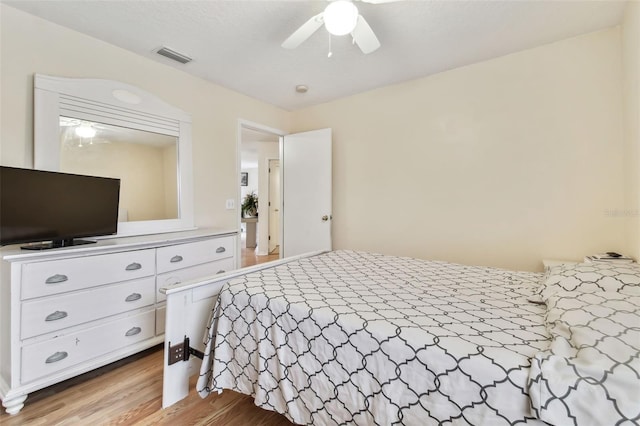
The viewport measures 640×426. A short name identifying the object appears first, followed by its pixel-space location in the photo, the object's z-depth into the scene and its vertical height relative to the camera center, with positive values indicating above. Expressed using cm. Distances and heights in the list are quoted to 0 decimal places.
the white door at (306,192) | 356 +33
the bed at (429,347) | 79 -46
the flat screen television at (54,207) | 160 +7
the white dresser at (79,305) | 155 -55
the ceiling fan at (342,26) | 156 +118
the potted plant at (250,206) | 689 +27
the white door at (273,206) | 613 +25
